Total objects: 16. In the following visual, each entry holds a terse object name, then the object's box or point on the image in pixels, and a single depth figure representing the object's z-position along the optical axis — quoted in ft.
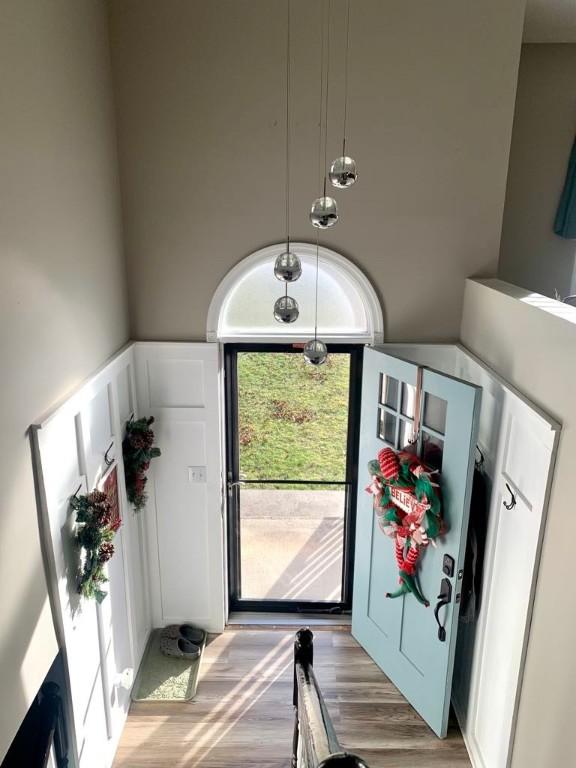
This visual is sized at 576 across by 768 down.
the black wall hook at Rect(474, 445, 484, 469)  9.95
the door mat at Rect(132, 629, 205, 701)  11.34
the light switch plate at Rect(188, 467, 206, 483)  12.16
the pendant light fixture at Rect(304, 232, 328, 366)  7.59
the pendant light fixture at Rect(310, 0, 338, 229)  9.96
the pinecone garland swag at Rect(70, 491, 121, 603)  7.75
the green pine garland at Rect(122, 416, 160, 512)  10.72
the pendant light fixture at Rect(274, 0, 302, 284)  6.31
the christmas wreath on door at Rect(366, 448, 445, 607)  9.70
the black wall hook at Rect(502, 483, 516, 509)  8.35
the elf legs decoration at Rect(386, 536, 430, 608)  10.53
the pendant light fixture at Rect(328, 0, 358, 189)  5.95
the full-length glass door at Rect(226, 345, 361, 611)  12.46
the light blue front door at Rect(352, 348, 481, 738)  9.34
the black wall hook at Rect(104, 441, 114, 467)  9.52
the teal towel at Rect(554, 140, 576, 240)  12.01
